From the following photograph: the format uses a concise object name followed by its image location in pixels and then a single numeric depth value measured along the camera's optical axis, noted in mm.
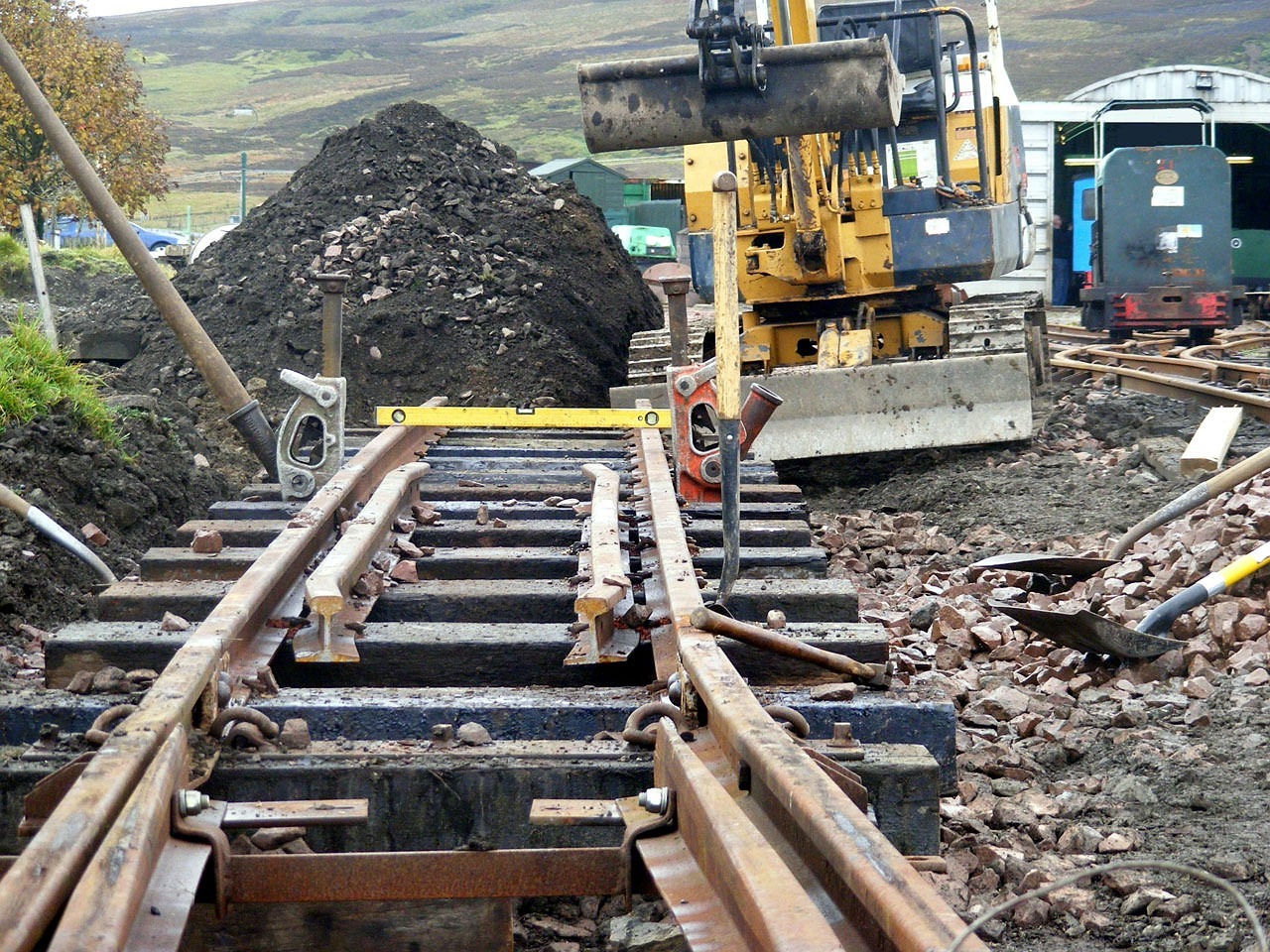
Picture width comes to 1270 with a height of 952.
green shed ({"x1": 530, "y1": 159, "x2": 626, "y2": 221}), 42344
